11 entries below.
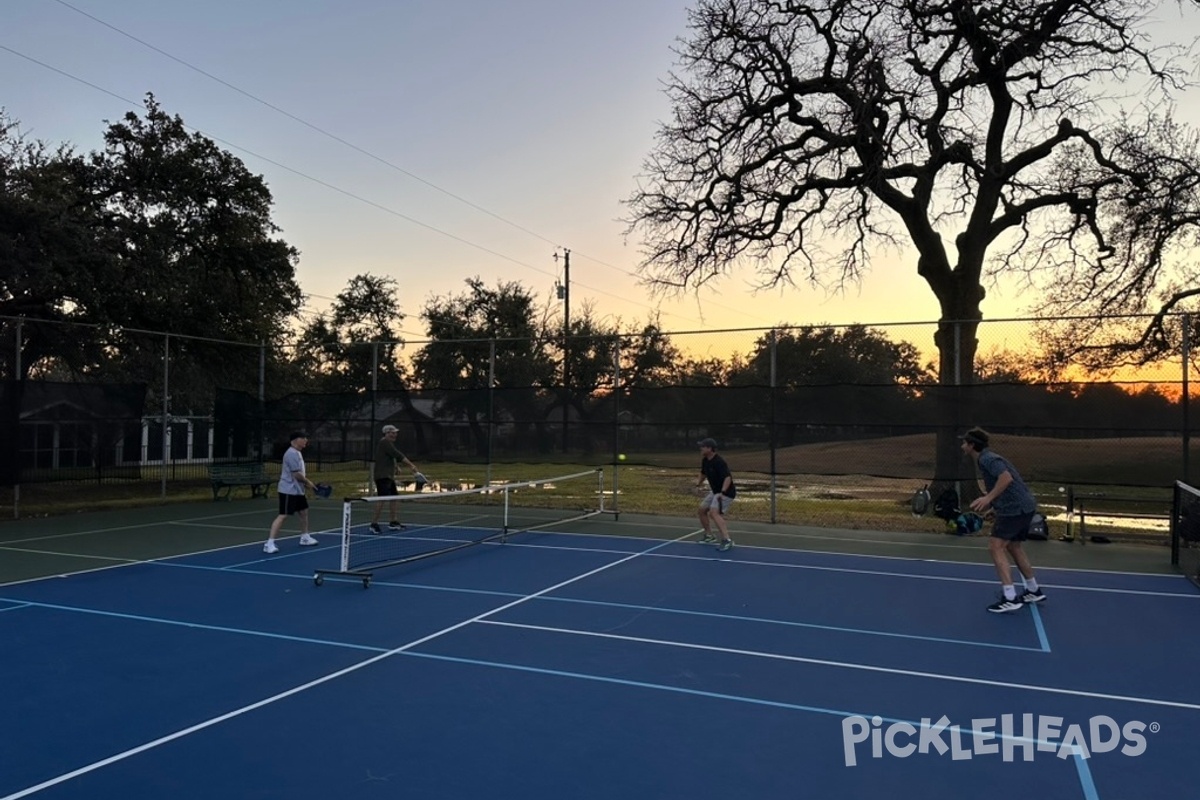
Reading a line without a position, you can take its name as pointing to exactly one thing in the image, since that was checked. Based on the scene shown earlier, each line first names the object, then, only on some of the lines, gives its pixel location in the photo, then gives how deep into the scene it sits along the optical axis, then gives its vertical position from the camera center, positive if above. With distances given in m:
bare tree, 17.44 +7.01
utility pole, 44.53 +7.73
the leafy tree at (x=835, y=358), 26.81 +2.55
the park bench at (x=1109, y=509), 12.95 -1.68
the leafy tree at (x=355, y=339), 37.03 +4.65
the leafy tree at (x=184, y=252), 20.06 +4.66
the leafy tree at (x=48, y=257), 16.28 +3.55
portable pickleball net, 10.58 -2.03
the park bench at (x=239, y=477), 18.41 -1.50
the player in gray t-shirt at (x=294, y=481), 11.58 -0.99
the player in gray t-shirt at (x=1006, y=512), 8.06 -0.91
